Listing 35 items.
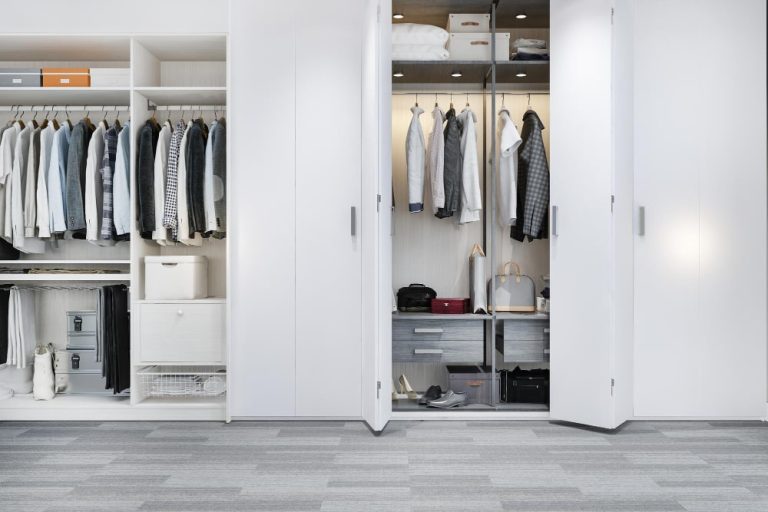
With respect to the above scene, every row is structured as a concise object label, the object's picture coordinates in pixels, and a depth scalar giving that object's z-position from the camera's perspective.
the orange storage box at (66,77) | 4.16
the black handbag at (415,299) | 4.38
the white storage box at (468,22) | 4.28
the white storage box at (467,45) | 4.24
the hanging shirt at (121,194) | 4.13
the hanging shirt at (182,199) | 4.09
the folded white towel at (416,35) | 4.19
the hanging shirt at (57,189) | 4.16
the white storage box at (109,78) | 4.18
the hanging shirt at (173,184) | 4.07
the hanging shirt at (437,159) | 4.25
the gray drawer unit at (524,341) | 4.16
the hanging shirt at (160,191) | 4.10
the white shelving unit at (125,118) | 4.05
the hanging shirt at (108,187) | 4.13
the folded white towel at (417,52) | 4.19
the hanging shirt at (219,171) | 4.09
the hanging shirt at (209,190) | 4.08
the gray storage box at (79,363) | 4.31
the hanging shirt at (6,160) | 4.16
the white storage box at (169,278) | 4.09
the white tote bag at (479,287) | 4.29
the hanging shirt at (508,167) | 4.22
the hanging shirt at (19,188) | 4.17
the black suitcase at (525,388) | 4.18
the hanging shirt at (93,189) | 4.14
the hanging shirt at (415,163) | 4.26
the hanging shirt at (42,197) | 4.15
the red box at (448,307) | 4.30
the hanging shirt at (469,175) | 4.28
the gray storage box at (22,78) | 4.18
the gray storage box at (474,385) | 4.25
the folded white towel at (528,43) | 4.21
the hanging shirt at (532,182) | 4.20
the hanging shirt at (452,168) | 4.30
